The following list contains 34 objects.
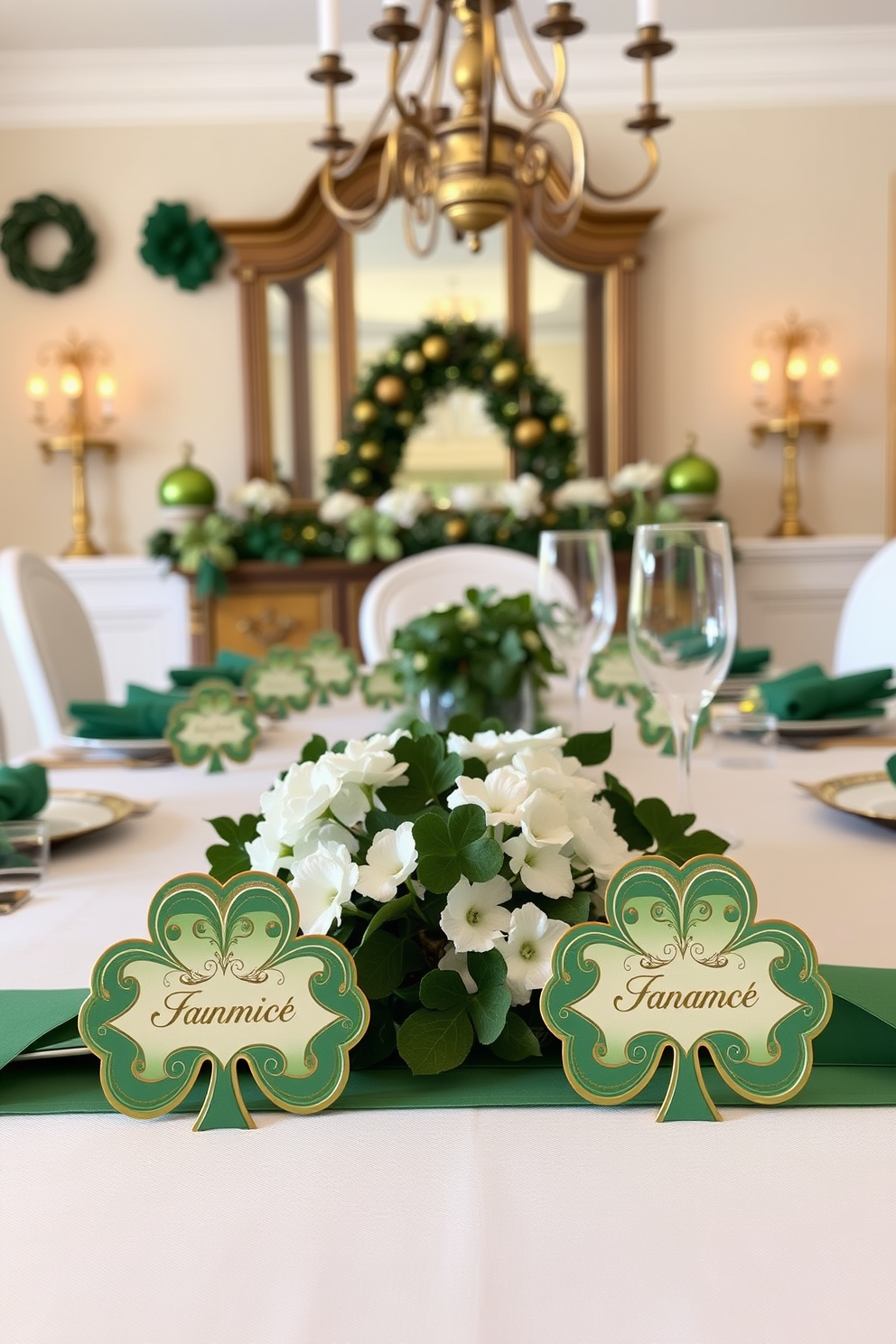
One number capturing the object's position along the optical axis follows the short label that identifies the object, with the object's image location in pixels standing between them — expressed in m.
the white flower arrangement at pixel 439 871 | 0.51
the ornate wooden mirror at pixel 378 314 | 4.14
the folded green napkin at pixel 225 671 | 1.89
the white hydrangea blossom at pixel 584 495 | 3.90
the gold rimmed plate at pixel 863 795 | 0.97
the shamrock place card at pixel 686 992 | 0.48
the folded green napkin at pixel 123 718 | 1.51
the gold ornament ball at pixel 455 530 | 3.85
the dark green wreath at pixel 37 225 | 4.23
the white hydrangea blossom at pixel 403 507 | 3.81
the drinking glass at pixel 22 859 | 0.84
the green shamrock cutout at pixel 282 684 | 1.71
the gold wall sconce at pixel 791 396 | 4.23
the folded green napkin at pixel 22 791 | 0.99
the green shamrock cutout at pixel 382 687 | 1.69
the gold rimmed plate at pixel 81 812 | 0.99
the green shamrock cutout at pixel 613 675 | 1.82
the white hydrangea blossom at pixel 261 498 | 3.99
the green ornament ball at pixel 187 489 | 3.96
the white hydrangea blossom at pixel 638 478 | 3.95
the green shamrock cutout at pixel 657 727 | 1.41
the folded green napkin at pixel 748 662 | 1.95
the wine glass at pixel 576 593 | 1.24
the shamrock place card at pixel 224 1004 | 0.48
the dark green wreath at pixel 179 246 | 4.18
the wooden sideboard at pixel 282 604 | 3.94
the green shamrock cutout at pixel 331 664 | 1.85
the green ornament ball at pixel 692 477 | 3.95
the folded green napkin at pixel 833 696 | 1.47
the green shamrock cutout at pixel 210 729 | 1.35
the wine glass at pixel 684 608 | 0.78
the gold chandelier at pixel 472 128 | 1.66
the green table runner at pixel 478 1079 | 0.49
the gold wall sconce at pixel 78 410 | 4.25
